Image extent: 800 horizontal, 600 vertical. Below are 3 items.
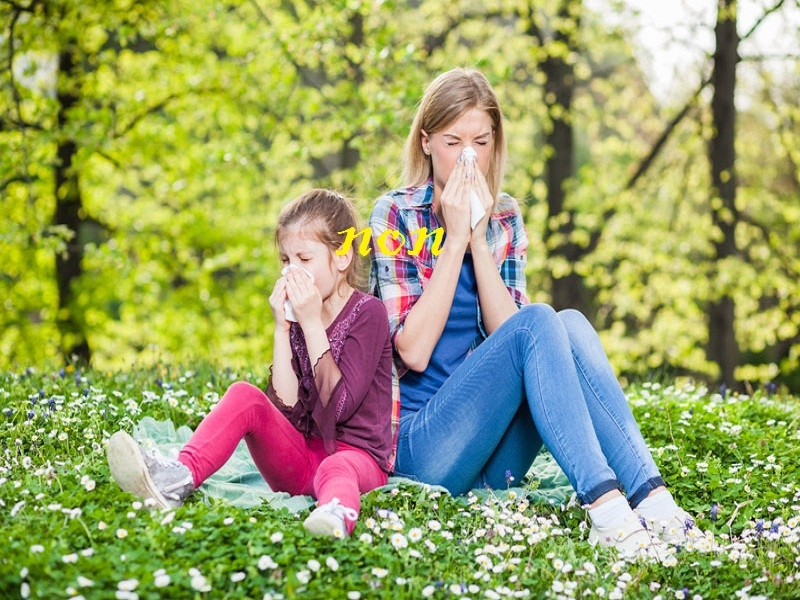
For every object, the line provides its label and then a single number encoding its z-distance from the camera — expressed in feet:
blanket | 10.44
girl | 9.59
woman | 10.12
